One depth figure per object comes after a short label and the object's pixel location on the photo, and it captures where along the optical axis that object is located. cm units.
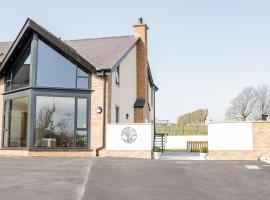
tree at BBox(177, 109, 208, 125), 4262
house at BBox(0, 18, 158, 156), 1297
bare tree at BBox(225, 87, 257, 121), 4242
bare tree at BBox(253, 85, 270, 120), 4271
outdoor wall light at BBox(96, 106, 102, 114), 1308
